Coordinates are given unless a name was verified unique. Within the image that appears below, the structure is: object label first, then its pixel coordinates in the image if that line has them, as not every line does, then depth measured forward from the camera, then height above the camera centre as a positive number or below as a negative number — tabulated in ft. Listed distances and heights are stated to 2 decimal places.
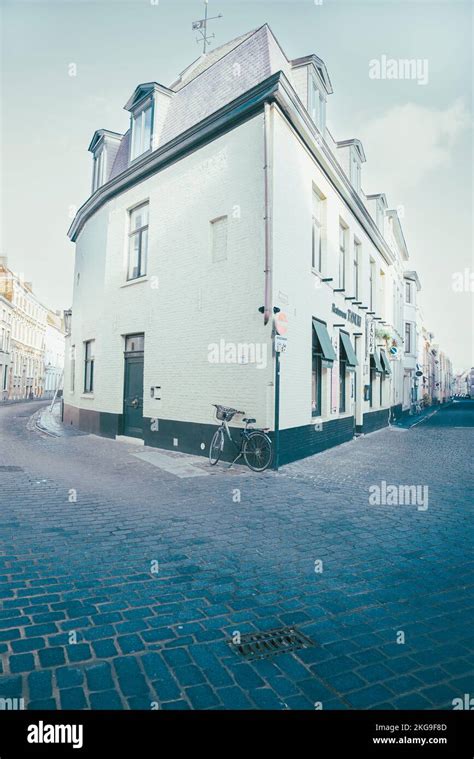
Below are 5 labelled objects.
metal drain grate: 9.04 -5.27
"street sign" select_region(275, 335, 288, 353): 30.34 +3.61
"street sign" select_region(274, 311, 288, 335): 31.04 +5.14
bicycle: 30.37 -3.43
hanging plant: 68.90 +9.97
